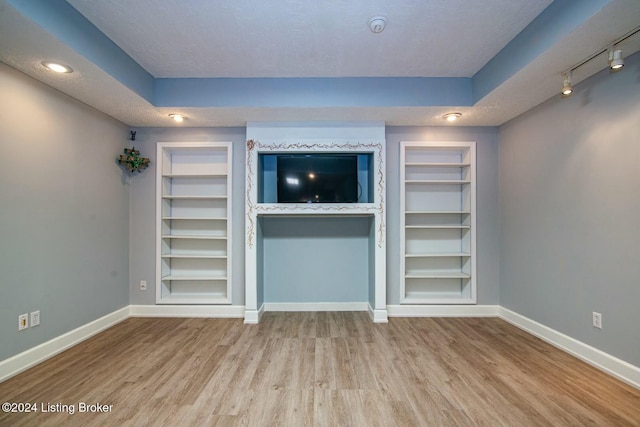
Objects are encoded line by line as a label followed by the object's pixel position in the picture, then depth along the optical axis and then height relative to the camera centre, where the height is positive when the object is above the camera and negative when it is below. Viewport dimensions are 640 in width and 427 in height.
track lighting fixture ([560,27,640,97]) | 1.77 +1.17
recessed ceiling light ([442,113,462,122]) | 3.10 +1.15
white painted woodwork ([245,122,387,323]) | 3.26 +0.54
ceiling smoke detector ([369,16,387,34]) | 2.00 +1.42
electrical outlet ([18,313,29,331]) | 2.19 -0.86
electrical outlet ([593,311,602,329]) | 2.25 -0.84
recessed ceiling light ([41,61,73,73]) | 2.07 +1.14
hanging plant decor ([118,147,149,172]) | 3.27 +0.66
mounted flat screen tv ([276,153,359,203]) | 3.27 +0.45
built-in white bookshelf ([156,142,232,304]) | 3.54 -0.08
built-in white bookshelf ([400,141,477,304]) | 3.56 -0.05
